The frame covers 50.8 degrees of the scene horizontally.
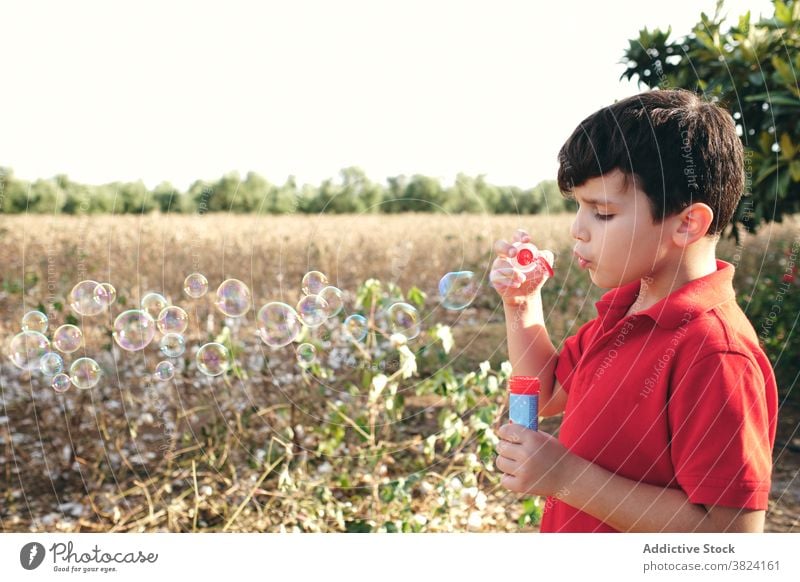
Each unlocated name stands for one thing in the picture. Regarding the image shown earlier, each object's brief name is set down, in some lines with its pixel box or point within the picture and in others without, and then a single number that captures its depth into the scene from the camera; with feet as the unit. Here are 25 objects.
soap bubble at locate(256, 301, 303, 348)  8.30
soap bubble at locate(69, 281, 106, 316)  8.36
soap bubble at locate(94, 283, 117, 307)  8.46
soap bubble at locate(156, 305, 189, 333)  8.06
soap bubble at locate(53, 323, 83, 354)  8.59
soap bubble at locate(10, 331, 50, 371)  8.46
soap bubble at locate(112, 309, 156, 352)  8.77
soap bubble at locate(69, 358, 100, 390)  8.34
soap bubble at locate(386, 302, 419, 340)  8.20
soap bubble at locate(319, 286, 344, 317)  8.02
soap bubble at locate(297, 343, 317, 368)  8.16
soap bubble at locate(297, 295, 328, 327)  7.95
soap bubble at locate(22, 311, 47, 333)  9.00
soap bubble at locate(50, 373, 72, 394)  8.48
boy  3.71
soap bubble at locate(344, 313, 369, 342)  8.26
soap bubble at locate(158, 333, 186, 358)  8.04
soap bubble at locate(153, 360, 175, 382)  8.19
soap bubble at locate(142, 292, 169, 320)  8.94
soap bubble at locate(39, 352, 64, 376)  8.50
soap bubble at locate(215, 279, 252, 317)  8.14
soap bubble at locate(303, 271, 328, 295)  8.04
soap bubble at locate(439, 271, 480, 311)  7.31
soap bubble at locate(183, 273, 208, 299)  8.13
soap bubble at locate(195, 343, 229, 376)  8.08
